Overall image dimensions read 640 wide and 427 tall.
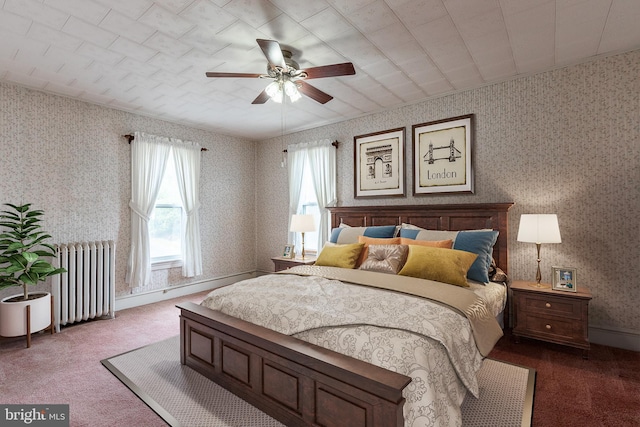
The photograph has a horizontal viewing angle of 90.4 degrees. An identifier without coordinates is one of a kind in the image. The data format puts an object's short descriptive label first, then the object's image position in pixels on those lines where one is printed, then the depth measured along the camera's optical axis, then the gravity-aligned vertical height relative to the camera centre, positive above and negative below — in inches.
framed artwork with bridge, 144.9 +27.6
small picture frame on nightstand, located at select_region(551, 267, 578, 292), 112.3 -23.5
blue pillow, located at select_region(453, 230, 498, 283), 115.2 -12.5
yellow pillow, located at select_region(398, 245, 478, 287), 105.1 -17.3
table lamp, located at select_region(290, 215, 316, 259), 179.2 -4.6
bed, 57.8 -34.9
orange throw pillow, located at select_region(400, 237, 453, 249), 122.9 -11.4
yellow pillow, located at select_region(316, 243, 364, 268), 131.7 -17.4
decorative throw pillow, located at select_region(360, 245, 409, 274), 119.5 -17.1
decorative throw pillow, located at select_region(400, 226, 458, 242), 130.2 -8.4
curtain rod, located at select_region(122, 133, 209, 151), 168.1 +42.1
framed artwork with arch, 165.8 +27.5
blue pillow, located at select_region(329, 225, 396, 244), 148.2 -8.8
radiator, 139.1 -30.2
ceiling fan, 89.4 +44.1
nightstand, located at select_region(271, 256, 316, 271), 173.7 -25.9
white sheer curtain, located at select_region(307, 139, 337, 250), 191.2 +23.0
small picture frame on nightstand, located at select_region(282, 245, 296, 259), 186.4 -21.7
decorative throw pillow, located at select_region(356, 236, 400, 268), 134.2 -12.1
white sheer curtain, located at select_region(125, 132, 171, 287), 170.1 +8.4
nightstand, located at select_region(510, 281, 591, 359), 107.6 -36.0
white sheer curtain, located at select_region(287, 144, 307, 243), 205.9 +26.4
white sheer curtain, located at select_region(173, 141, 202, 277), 191.9 +9.1
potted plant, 119.5 -21.5
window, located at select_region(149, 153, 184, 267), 185.0 -4.3
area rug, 78.0 -50.1
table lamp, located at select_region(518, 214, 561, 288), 112.9 -5.7
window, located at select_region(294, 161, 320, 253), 204.7 +5.9
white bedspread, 59.6 -26.3
